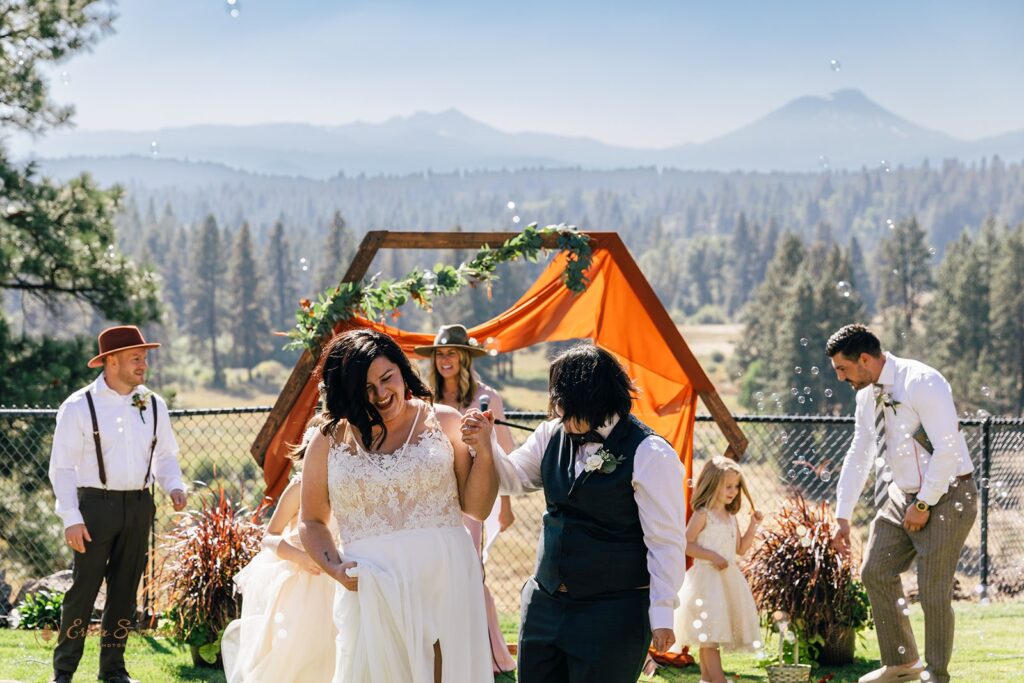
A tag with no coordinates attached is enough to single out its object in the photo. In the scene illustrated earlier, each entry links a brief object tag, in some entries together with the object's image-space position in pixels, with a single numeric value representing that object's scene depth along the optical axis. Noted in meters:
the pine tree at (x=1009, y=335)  66.75
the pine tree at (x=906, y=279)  96.24
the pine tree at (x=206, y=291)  125.75
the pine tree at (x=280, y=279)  141.38
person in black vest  3.94
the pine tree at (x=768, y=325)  71.06
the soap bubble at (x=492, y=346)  7.30
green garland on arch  7.46
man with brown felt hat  6.38
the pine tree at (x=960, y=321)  66.44
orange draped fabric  7.53
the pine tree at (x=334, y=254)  118.25
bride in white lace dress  4.16
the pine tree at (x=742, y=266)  193.38
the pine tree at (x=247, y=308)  117.75
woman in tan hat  6.79
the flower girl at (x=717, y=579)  6.68
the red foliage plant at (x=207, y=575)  7.03
